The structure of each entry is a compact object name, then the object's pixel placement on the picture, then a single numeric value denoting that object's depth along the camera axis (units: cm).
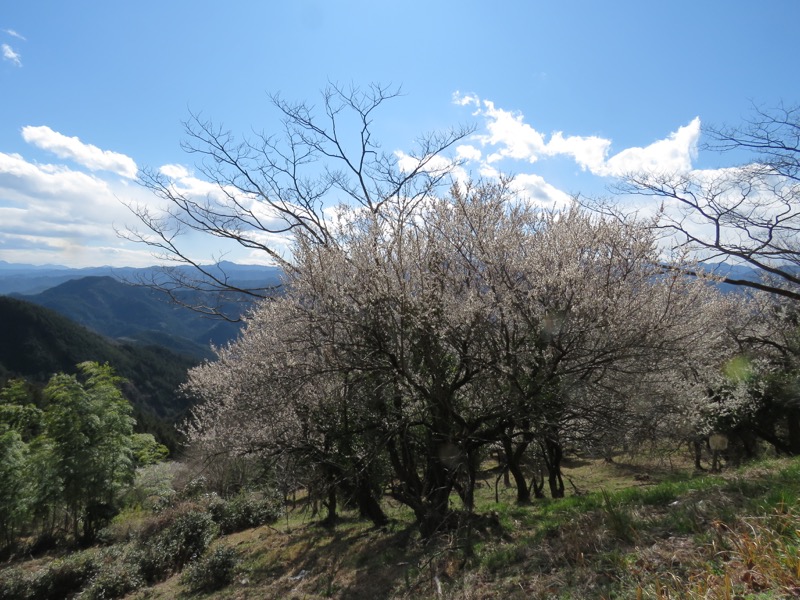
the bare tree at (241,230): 805
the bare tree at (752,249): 819
